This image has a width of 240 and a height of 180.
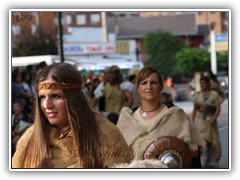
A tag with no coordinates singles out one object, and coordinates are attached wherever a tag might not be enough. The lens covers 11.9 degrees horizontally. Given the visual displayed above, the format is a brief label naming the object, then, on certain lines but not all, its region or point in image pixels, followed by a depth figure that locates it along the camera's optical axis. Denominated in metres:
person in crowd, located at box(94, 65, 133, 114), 13.59
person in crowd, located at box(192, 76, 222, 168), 13.65
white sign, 34.55
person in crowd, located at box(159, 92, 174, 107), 9.03
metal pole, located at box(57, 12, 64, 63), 15.64
